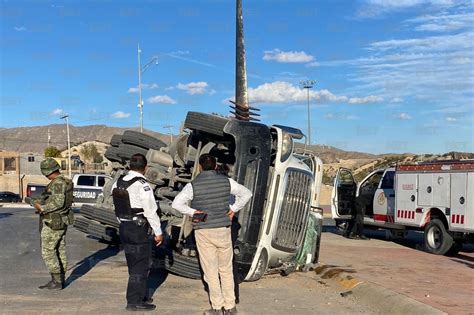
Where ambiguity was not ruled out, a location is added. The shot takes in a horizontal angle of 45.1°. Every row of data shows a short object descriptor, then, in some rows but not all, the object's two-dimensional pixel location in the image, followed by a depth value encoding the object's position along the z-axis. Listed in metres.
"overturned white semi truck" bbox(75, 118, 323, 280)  7.97
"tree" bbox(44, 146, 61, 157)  64.53
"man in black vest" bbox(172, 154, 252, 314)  6.57
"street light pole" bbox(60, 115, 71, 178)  49.25
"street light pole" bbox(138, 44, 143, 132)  40.62
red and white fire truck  12.69
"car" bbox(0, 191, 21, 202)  40.12
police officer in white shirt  6.72
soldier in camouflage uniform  7.74
